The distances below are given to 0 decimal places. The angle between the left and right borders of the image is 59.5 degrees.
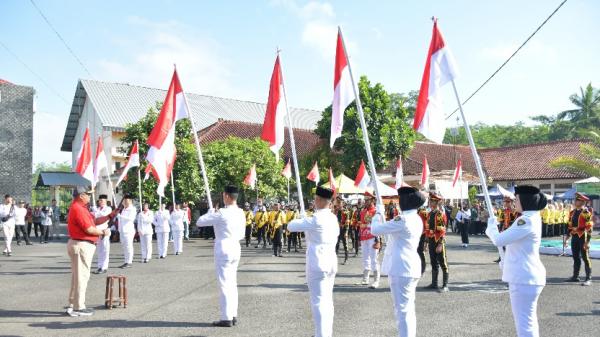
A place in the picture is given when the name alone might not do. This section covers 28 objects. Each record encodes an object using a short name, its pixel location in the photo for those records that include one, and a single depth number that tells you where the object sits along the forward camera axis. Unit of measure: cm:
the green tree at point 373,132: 3219
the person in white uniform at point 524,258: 521
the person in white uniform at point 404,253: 565
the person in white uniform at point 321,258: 624
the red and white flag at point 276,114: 830
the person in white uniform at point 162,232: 1728
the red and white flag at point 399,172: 2366
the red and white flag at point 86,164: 1566
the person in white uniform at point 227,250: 757
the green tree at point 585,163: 2145
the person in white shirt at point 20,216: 2133
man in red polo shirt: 831
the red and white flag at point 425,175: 2366
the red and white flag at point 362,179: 2208
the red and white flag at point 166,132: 866
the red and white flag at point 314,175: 2429
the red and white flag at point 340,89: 758
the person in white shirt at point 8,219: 1847
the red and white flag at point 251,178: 2360
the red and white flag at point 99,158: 1653
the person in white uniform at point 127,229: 1469
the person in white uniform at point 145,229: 1587
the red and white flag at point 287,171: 2379
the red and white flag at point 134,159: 1703
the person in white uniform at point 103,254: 1345
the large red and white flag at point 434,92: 695
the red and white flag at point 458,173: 2529
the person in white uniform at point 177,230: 1842
